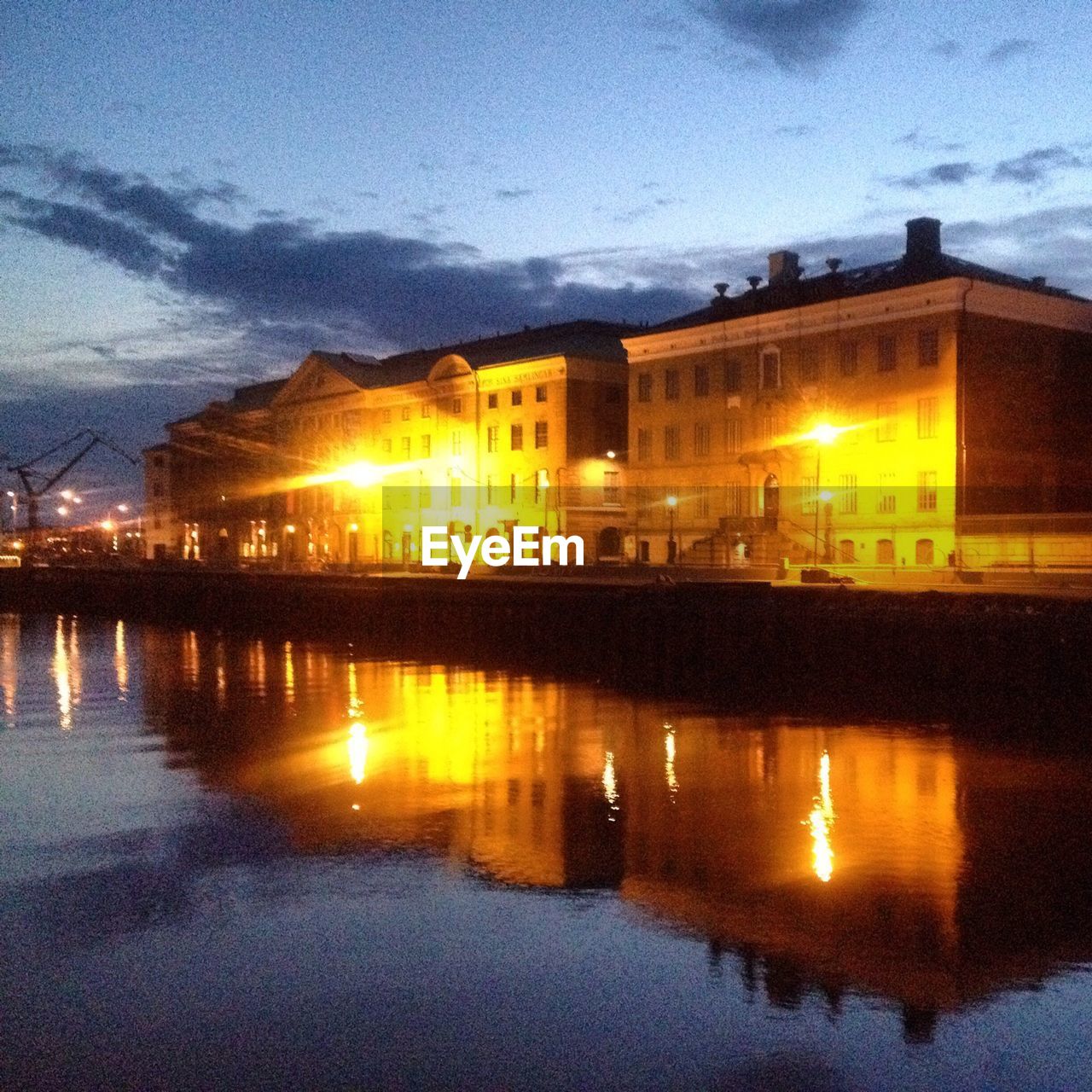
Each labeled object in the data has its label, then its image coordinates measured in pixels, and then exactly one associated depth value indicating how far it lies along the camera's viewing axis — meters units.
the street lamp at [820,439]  54.76
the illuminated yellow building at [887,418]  54.25
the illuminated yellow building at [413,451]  75.12
